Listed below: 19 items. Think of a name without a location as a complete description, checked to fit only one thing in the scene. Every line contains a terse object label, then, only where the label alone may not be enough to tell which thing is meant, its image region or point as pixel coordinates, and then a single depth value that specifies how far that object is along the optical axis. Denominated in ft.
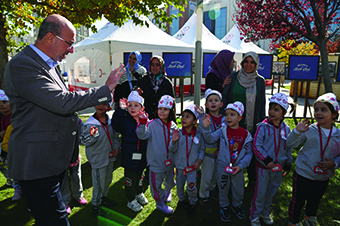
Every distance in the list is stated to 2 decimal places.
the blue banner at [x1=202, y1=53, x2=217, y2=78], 31.68
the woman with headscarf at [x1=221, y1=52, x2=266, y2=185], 11.09
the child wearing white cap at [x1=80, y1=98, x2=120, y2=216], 9.42
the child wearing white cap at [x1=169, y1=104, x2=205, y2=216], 9.55
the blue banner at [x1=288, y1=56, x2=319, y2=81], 24.93
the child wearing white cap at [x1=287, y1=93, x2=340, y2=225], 7.89
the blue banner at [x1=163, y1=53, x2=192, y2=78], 26.13
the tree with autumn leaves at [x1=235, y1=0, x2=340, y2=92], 19.67
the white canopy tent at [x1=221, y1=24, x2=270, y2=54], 61.46
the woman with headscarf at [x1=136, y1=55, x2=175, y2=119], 12.64
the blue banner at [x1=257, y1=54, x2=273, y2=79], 29.19
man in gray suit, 4.99
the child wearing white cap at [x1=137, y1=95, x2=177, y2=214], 9.50
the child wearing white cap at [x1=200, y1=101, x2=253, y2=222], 9.30
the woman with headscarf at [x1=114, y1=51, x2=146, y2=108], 13.85
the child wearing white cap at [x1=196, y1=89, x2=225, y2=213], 10.07
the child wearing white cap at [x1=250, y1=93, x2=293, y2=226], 8.92
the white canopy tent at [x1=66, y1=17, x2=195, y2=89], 36.06
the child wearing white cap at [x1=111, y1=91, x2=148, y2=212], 9.50
